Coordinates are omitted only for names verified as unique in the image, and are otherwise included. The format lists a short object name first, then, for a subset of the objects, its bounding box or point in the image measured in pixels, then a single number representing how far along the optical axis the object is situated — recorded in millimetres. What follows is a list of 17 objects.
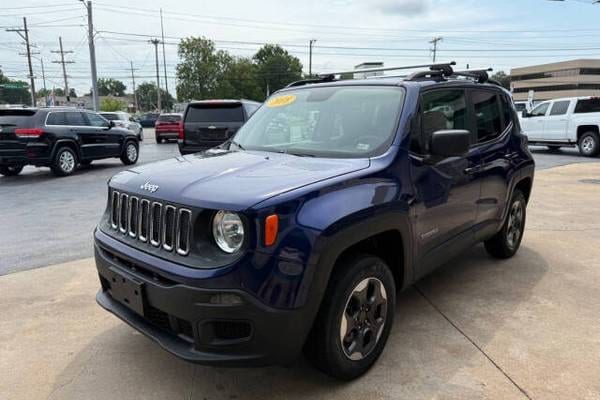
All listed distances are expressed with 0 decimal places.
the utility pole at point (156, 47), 64250
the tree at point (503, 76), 115381
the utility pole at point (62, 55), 67875
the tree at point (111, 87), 142000
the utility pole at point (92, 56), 28750
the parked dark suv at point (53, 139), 11070
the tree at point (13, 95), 104812
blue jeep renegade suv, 2273
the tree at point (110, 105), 83156
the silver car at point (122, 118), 22545
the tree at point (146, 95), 129125
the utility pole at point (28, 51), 53375
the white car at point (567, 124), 15406
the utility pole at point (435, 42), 67625
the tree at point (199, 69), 72750
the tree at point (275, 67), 91438
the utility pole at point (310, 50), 72338
